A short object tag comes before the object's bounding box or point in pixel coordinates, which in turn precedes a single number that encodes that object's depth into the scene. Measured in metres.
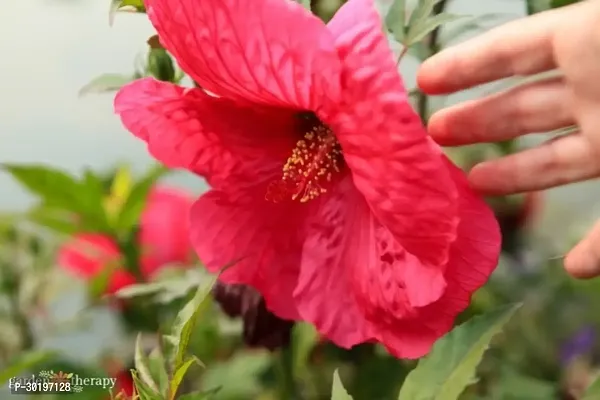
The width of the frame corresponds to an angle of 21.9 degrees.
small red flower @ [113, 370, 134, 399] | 0.94
